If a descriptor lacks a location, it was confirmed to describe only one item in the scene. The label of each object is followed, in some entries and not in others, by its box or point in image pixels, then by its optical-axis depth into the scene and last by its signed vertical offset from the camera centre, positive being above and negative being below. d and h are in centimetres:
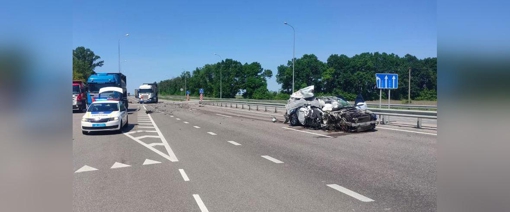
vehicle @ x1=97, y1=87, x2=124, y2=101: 3228 +20
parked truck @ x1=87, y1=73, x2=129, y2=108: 3423 +119
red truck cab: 2794 -52
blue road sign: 2389 +99
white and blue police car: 1820 -102
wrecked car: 1820 -82
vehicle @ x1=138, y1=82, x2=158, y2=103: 6875 +54
